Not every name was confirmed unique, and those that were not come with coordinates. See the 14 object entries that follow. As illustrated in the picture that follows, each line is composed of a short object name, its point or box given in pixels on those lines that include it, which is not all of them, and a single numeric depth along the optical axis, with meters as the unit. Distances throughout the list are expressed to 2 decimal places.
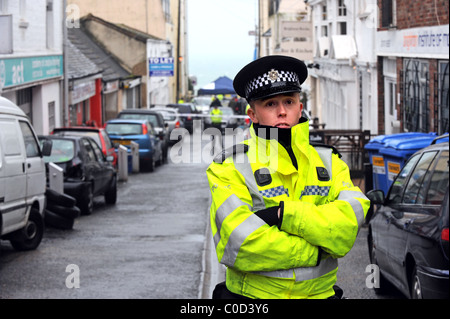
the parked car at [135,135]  27.02
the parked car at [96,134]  19.58
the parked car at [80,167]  16.25
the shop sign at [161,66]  46.81
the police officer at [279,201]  3.18
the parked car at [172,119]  39.91
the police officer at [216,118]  39.06
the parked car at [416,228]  6.38
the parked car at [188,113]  46.59
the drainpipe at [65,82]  26.38
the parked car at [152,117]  31.13
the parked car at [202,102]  58.35
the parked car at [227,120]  41.53
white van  10.63
